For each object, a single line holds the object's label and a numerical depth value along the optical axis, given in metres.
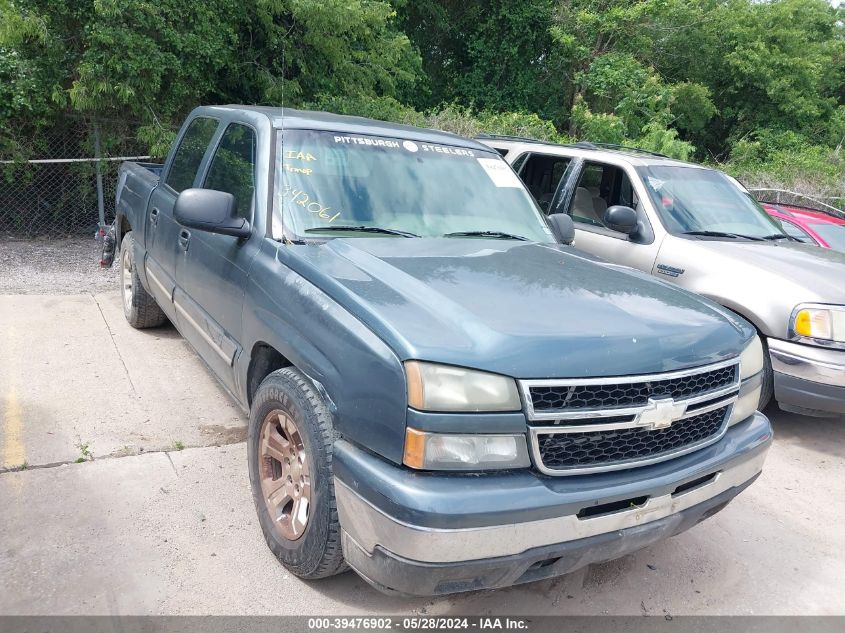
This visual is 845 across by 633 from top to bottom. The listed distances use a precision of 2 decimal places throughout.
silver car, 4.55
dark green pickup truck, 2.24
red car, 8.43
